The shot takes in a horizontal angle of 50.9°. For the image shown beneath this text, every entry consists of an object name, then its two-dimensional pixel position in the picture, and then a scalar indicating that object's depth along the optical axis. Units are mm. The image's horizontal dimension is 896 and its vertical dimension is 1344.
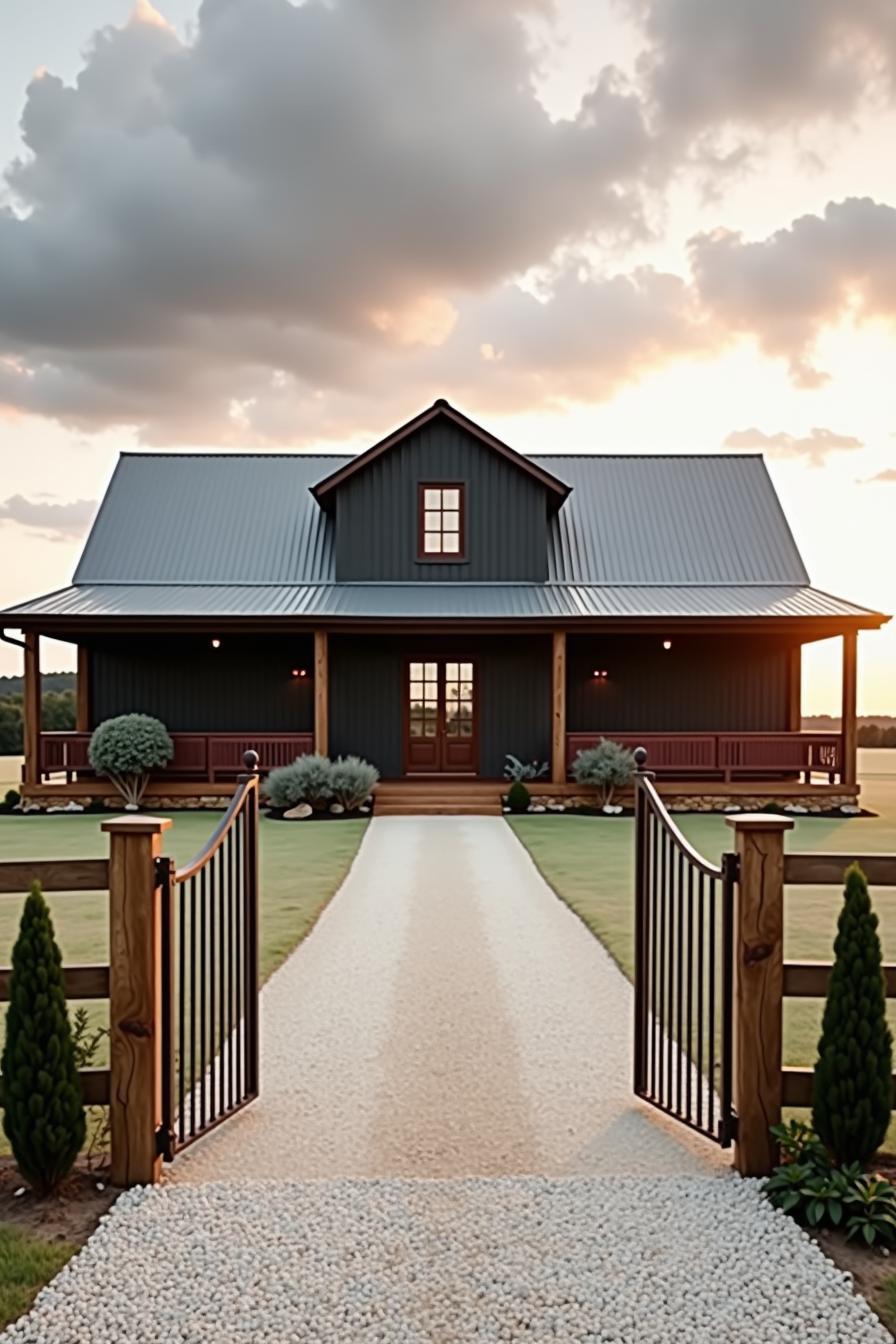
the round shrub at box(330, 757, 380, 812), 16609
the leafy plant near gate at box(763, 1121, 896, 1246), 3342
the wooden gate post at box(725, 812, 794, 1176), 3783
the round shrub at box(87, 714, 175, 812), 17625
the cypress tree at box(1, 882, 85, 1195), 3500
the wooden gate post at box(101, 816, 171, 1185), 3686
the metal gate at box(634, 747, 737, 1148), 3951
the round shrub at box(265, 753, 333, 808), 16547
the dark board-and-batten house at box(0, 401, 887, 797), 18391
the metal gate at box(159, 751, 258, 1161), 3855
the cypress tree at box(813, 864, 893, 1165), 3611
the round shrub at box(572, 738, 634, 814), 17297
